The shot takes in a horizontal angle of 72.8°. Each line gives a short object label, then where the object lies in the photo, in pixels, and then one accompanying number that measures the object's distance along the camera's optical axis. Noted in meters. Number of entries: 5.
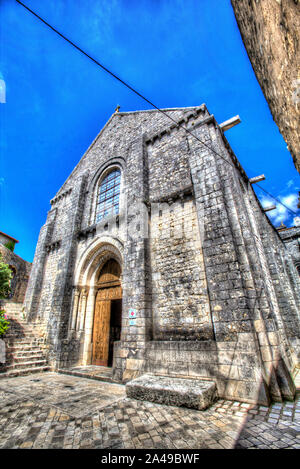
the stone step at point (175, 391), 3.30
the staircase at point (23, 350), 6.51
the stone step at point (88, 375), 5.31
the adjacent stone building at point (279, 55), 1.21
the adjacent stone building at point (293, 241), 15.55
